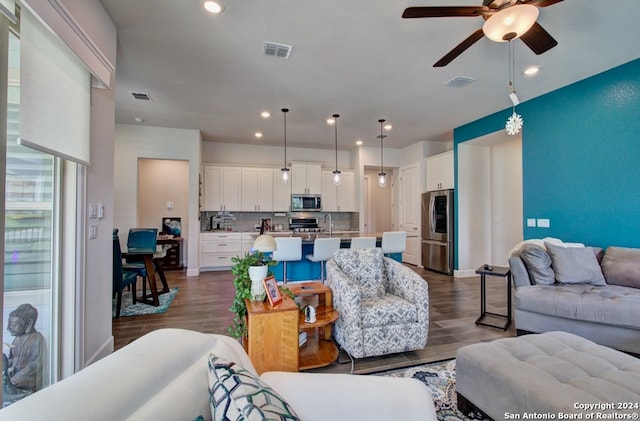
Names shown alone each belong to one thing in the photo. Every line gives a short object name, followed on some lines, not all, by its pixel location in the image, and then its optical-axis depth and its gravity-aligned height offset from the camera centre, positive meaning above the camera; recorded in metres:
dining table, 3.75 -0.63
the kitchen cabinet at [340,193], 6.96 +0.57
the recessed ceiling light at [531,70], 3.27 +1.71
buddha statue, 1.51 -0.81
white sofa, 0.57 -0.44
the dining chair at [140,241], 3.97 -0.36
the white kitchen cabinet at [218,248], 5.96 -0.67
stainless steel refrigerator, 5.62 -0.30
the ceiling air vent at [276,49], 2.80 +1.69
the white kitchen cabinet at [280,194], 6.64 +0.53
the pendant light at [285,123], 4.56 +1.70
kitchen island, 4.20 -0.76
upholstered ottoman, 1.21 -0.78
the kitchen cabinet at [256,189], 6.45 +0.62
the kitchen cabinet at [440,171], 5.67 +0.94
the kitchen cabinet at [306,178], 6.66 +0.89
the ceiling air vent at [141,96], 3.94 +1.70
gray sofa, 2.39 -0.70
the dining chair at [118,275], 3.27 -0.68
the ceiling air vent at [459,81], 3.51 +1.70
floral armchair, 2.31 -0.83
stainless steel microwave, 6.69 +0.34
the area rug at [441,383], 1.72 -1.20
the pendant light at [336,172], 4.83 +0.77
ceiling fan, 1.82 +1.33
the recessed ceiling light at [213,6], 2.23 +1.68
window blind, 1.49 +0.73
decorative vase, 2.07 -0.48
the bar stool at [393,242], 4.18 -0.38
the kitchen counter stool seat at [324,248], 3.81 -0.43
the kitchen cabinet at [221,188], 6.24 +0.63
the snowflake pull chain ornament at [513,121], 2.71 +0.91
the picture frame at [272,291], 2.02 -0.54
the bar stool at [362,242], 4.02 -0.36
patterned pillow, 0.64 -0.43
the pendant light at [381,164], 4.90 +1.29
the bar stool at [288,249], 3.73 -0.43
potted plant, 2.12 -0.48
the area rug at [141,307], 3.50 -1.17
